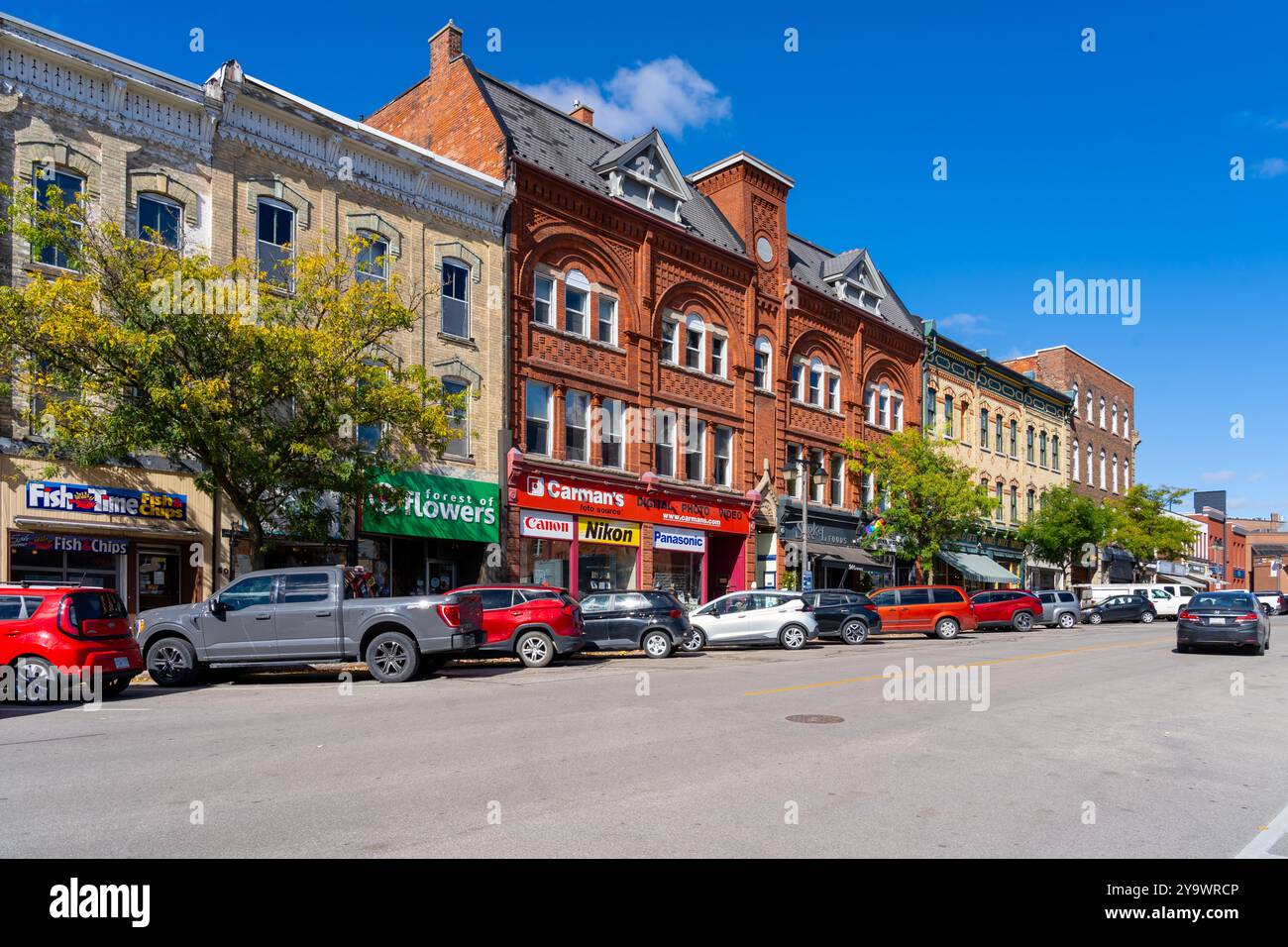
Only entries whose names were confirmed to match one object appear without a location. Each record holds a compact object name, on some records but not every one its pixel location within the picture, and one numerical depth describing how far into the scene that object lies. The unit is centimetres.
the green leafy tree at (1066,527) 4881
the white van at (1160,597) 4609
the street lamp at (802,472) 3084
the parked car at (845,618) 2747
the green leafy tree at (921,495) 3691
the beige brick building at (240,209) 1922
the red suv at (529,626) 1911
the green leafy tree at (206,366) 1627
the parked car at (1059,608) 4066
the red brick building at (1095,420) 5953
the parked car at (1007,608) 3591
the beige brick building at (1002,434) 4709
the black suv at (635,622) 2216
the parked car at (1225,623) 2272
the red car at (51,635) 1332
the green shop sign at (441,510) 2347
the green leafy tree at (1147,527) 5600
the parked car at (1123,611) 4438
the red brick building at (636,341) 2858
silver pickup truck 1580
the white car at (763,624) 2508
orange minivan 3083
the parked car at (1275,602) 5791
